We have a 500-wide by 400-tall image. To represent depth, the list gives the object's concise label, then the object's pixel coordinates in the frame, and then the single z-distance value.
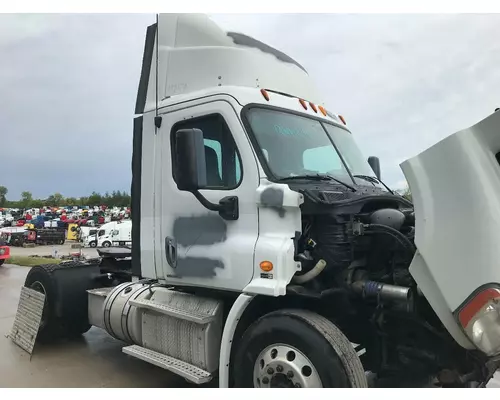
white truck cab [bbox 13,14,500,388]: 2.90
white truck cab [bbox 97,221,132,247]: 20.44
